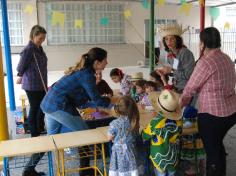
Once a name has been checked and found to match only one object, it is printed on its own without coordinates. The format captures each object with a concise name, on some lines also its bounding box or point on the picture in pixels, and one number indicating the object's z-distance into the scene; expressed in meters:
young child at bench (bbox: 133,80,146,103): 3.49
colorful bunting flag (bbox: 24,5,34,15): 10.43
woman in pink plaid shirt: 2.19
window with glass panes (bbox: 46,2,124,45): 10.95
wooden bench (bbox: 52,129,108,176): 2.22
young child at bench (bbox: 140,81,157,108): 3.23
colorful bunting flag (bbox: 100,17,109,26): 11.47
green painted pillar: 5.82
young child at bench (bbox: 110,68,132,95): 3.82
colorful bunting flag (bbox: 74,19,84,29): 11.09
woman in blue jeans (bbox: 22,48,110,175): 2.41
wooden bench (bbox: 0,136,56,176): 2.09
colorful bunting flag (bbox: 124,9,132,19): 11.65
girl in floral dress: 2.30
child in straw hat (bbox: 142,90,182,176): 2.26
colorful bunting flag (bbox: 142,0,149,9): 10.87
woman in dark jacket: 3.48
